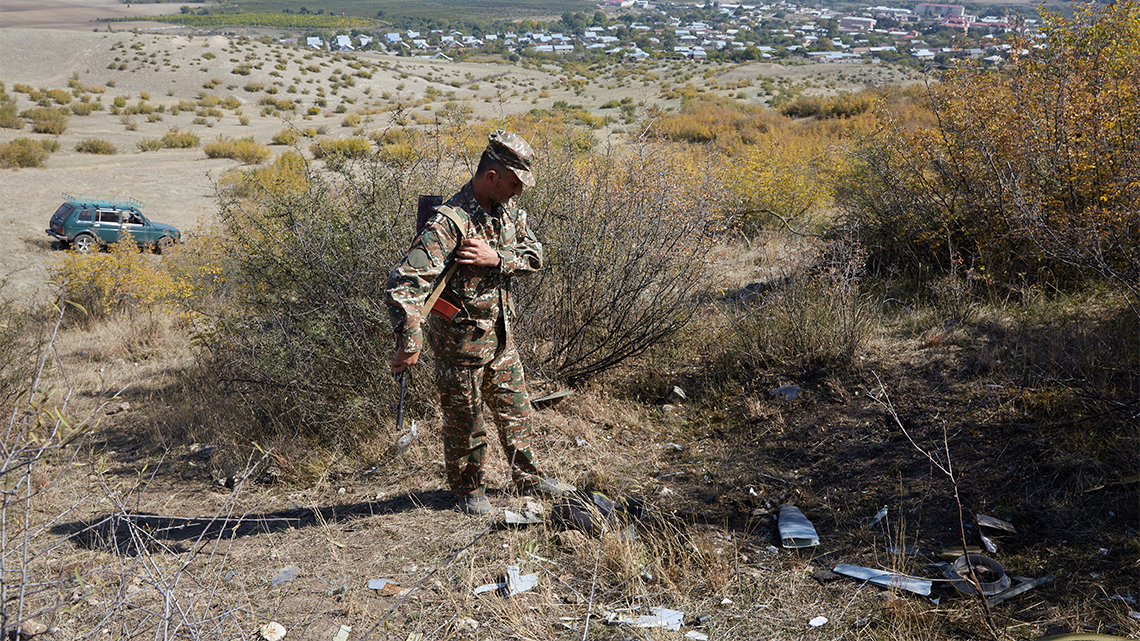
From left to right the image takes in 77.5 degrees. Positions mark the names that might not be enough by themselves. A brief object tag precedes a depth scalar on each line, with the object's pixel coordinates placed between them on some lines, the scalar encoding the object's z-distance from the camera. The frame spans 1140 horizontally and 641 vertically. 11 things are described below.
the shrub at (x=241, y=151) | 21.94
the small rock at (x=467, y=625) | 2.72
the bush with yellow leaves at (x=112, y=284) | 8.77
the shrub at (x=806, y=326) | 4.77
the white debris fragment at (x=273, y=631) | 2.74
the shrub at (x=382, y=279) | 4.59
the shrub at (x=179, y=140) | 24.33
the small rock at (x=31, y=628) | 2.57
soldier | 3.07
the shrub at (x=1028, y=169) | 4.85
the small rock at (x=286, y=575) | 3.12
